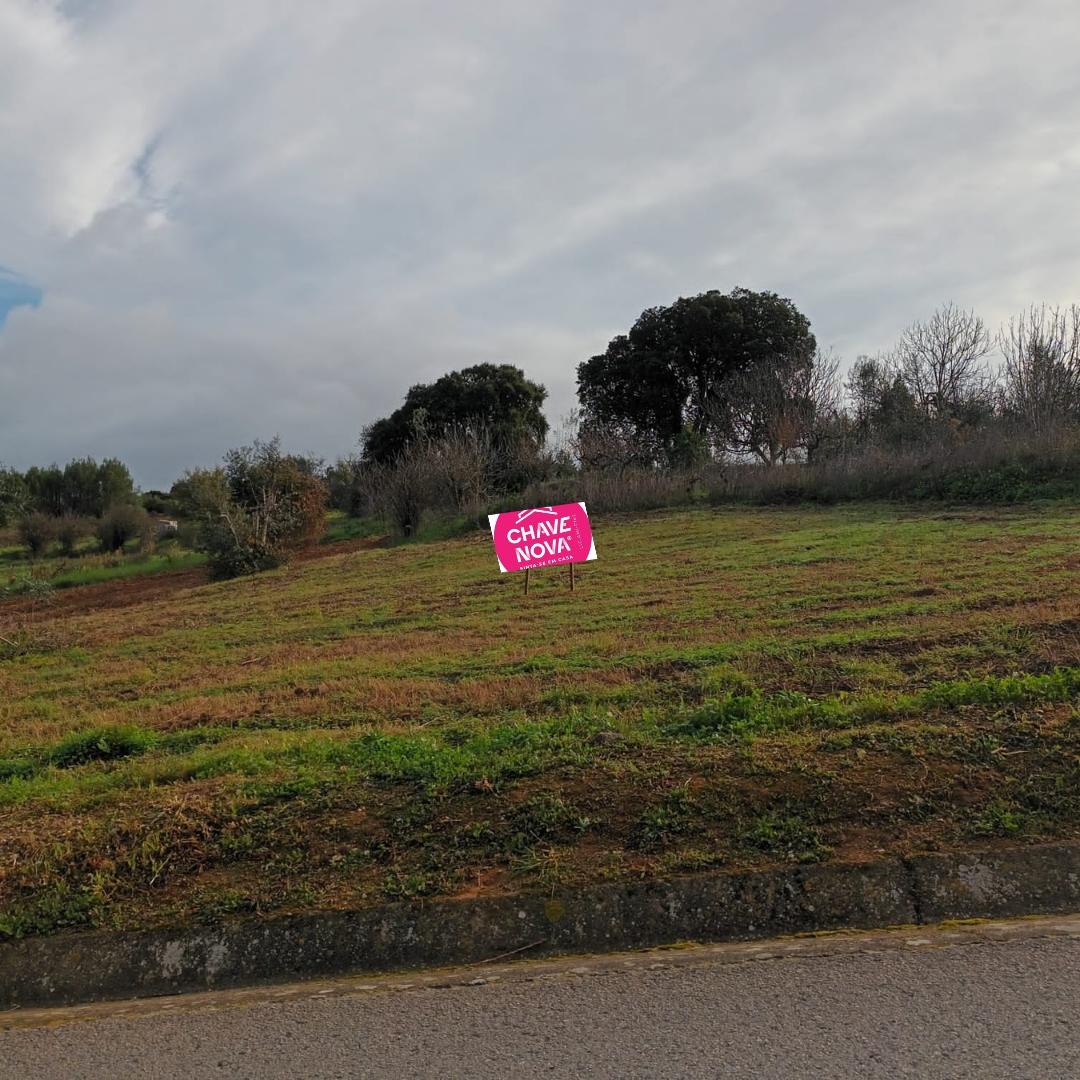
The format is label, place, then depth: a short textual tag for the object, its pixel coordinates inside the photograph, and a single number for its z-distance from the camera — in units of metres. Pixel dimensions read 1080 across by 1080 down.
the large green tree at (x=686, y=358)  43.06
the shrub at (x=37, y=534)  40.94
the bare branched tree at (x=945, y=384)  38.31
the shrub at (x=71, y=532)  41.66
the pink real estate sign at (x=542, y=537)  14.48
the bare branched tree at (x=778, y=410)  37.66
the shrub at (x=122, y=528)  41.12
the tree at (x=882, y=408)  36.19
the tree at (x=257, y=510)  27.78
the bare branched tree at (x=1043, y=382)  32.12
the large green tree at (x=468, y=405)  48.62
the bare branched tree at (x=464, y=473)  33.41
